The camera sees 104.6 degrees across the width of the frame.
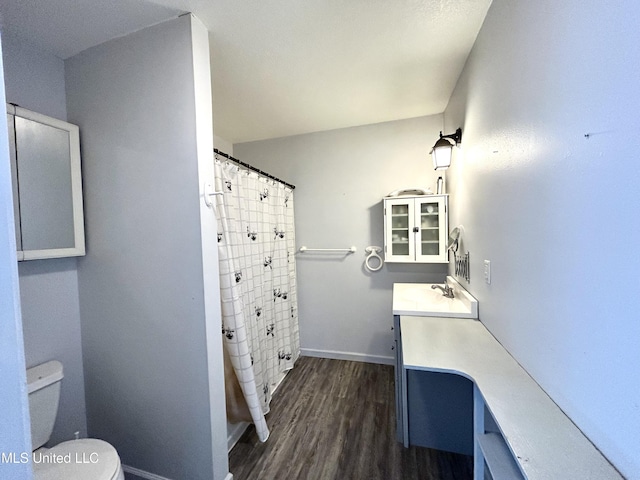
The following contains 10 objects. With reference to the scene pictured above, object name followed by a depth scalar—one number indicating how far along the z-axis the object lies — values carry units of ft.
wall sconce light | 6.02
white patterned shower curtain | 5.08
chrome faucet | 6.32
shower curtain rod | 5.13
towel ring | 8.61
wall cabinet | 7.47
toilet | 3.27
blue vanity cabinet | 4.96
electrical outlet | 4.33
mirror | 3.90
